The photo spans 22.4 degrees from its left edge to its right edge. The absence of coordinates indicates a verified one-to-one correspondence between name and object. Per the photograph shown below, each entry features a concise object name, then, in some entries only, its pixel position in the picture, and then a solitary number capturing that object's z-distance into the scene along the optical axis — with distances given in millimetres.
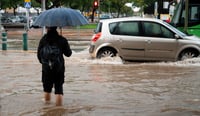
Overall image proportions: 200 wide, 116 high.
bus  21688
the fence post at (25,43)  23512
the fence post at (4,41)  23188
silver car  16891
